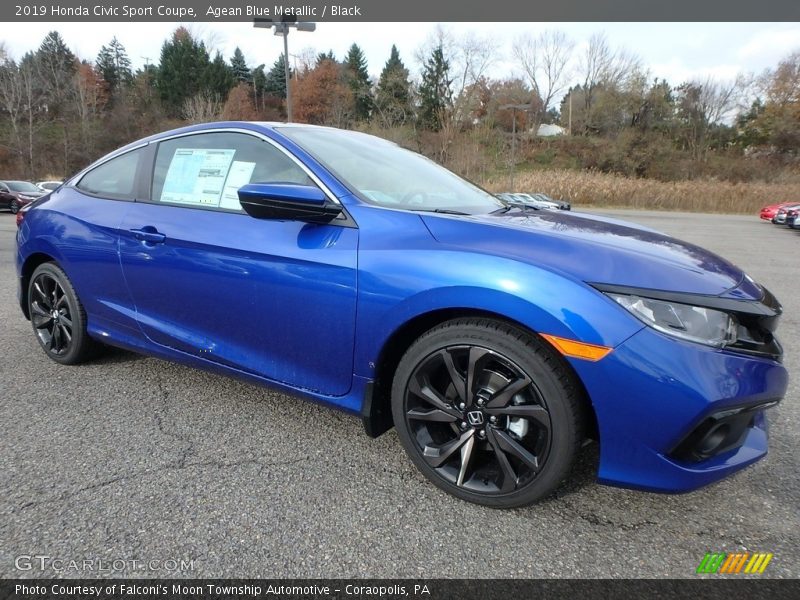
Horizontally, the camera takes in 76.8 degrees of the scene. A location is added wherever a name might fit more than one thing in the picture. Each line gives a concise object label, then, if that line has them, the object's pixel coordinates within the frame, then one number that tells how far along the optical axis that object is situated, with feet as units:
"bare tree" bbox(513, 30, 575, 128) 213.56
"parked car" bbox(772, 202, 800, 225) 66.59
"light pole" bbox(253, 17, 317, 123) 46.52
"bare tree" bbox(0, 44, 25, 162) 141.49
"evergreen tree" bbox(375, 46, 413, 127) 161.40
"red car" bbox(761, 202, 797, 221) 78.77
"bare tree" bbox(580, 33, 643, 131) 208.95
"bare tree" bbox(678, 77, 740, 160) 199.41
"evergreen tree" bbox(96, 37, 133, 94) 222.48
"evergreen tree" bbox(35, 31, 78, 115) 160.56
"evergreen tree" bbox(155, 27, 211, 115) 209.97
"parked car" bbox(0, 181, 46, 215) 61.98
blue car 5.35
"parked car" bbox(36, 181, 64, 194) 68.23
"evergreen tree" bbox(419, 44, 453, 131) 175.73
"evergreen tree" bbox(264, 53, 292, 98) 228.63
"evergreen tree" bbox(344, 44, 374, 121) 172.86
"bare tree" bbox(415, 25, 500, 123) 168.35
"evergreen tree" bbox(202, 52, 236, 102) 210.79
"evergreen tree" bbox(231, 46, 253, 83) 231.36
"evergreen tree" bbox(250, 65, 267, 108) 234.54
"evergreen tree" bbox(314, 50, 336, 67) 191.12
